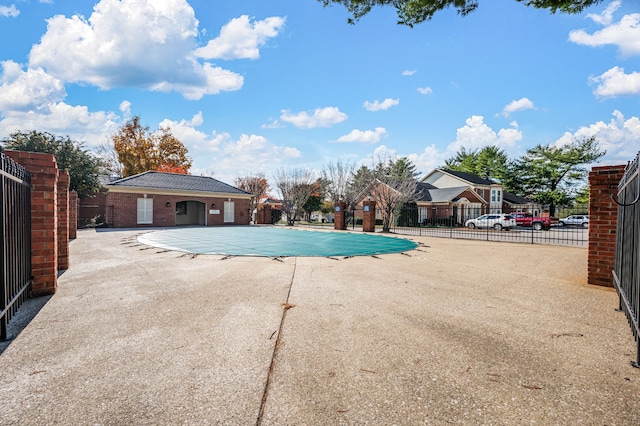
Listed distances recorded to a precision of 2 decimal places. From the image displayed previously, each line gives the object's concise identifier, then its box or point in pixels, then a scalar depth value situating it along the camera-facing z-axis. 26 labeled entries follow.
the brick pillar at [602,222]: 5.38
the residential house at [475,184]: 38.41
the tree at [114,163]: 38.59
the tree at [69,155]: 18.59
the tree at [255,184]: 41.00
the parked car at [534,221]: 27.19
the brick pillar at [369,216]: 21.25
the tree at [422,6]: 5.50
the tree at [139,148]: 36.97
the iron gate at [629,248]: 2.99
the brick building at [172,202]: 23.27
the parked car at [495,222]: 25.71
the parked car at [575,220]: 34.75
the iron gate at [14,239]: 3.20
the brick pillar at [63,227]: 6.75
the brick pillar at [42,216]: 4.48
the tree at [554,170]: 38.28
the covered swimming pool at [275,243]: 10.20
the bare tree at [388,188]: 22.58
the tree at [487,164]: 45.72
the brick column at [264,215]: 30.38
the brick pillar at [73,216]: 12.77
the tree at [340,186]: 32.09
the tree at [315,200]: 36.62
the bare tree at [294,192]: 30.05
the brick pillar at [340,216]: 22.55
